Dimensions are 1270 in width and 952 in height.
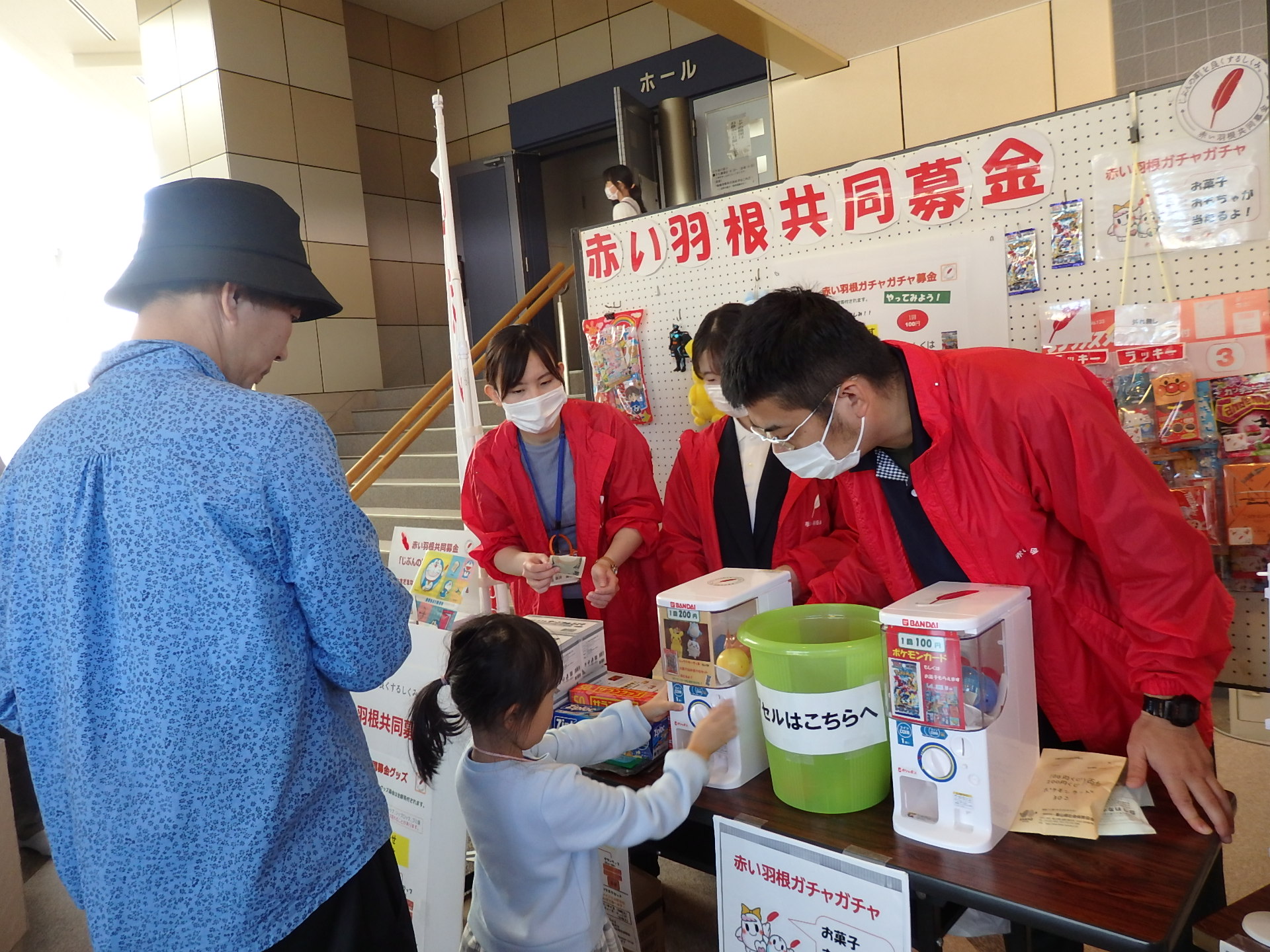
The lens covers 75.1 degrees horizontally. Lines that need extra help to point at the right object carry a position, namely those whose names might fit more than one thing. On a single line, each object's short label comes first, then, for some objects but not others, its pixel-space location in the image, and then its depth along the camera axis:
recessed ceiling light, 5.83
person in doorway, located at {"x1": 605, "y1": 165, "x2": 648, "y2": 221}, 4.67
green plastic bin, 1.18
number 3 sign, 1.88
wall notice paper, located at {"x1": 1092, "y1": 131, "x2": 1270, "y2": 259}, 1.85
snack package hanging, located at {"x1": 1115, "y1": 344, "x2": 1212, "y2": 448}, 1.95
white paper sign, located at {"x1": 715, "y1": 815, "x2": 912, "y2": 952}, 1.06
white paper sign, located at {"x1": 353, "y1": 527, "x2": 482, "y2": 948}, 1.98
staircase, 5.53
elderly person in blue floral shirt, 0.98
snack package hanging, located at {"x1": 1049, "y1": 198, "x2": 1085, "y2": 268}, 2.10
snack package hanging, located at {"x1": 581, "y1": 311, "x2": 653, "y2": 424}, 3.02
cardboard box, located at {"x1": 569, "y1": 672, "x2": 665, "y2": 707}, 1.53
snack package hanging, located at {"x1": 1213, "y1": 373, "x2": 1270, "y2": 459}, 1.90
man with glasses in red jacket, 1.16
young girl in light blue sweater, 1.28
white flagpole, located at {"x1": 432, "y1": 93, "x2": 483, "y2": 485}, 2.85
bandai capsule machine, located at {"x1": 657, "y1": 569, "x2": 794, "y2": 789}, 1.32
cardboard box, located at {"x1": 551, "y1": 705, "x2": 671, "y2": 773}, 1.43
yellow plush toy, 2.49
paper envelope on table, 1.09
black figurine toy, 2.87
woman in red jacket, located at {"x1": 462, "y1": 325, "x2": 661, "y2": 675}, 2.32
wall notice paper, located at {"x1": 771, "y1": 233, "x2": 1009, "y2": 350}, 2.25
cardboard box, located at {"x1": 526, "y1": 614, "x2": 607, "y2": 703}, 1.59
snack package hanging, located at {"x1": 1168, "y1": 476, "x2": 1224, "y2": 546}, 1.96
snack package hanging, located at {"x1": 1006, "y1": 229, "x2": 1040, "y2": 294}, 2.18
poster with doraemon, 2.42
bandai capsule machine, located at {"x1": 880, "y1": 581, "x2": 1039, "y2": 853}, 1.05
